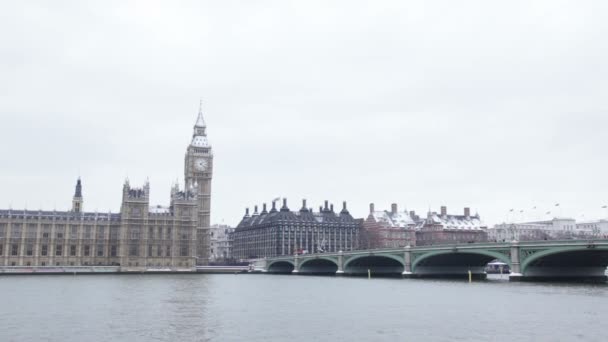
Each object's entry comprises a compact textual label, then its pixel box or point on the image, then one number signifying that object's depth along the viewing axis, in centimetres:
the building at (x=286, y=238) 19500
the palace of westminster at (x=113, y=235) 14962
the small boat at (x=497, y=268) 16512
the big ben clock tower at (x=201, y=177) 17825
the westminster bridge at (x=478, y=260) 8031
